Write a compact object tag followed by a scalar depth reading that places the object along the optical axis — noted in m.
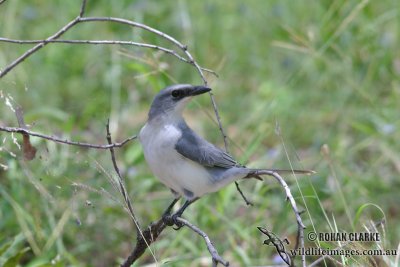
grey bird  6.55
